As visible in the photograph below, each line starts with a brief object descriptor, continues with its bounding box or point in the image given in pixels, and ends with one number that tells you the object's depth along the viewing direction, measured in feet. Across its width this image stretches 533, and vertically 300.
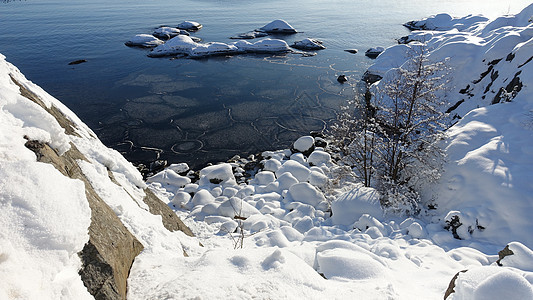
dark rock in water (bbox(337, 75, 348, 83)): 97.08
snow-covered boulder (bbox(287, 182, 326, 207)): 43.25
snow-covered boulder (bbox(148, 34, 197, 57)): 124.16
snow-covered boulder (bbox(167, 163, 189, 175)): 54.19
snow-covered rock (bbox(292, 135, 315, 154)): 60.59
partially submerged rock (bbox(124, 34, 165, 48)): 136.36
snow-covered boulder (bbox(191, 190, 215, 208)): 43.19
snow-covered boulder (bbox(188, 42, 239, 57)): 123.85
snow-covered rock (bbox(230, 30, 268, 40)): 152.76
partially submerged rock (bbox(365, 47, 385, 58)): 124.51
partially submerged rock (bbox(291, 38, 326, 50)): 136.05
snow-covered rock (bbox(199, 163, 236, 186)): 50.16
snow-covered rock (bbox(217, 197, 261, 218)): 38.84
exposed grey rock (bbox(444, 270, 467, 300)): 16.98
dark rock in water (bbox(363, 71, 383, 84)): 93.65
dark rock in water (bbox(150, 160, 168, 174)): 55.93
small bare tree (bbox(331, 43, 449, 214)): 38.96
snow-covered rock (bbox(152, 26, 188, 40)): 154.30
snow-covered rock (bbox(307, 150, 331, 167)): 55.98
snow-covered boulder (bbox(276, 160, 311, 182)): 50.47
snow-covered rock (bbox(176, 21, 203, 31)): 171.91
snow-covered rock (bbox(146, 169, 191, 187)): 49.52
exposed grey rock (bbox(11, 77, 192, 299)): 12.84
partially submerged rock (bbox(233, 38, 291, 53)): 131.34
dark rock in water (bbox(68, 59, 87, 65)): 111.45
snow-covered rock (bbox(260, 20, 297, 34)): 168.04
